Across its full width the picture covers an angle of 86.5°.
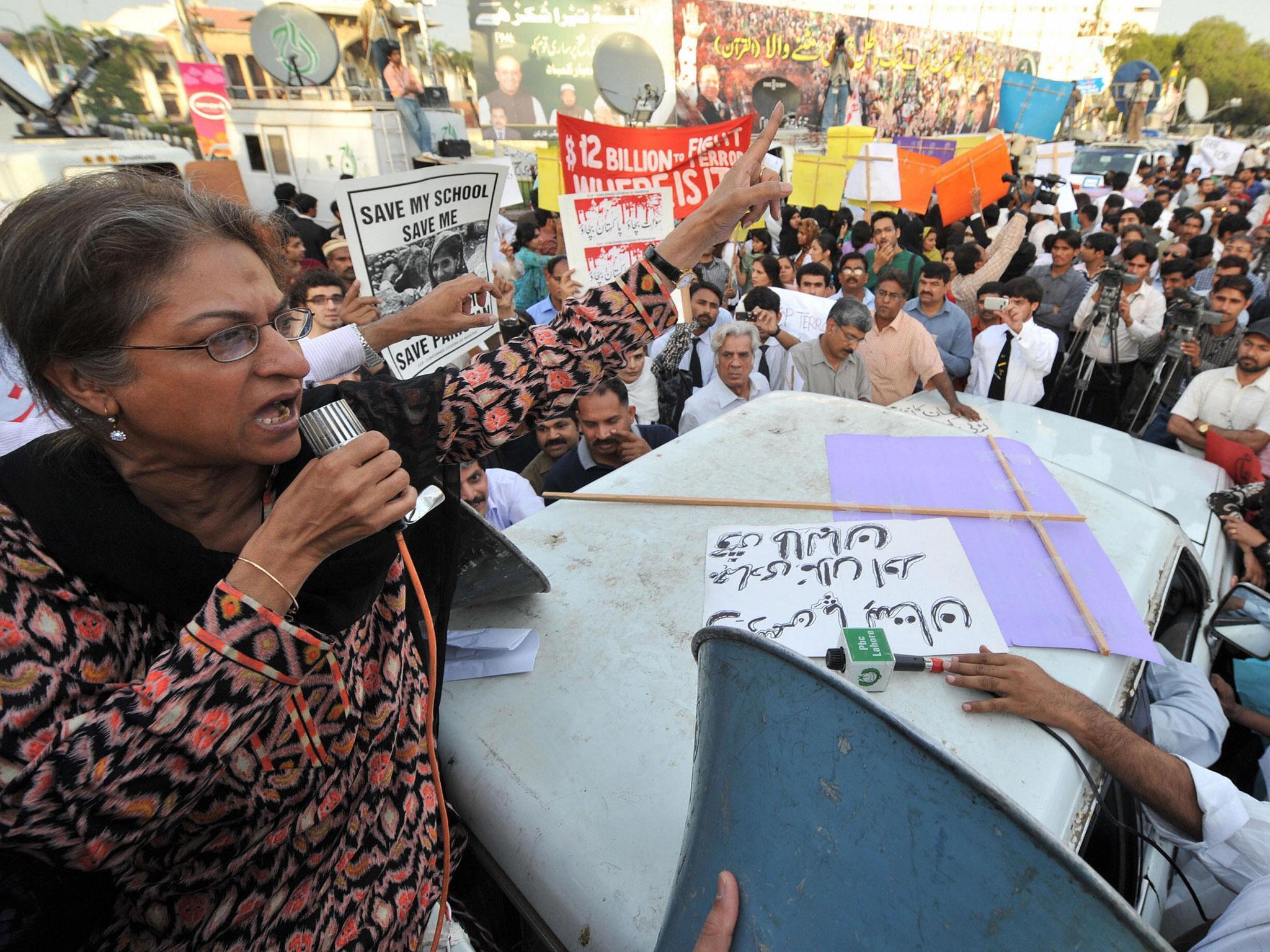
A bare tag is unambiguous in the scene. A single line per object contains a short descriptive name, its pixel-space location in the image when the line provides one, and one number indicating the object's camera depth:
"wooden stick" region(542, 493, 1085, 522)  1.79
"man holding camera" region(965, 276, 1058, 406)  4.69
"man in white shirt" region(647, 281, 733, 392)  4.90
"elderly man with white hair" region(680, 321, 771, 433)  3.94
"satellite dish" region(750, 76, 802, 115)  22.53
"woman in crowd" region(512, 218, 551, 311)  6.93
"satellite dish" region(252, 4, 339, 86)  12.13
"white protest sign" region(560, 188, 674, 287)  3.75
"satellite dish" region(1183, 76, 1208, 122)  30.27
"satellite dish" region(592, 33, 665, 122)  19.48
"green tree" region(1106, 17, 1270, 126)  47.19
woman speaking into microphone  0.72
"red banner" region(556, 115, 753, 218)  3.80
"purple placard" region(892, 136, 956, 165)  12.06
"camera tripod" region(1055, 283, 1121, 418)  5.30
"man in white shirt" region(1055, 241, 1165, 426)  5.55
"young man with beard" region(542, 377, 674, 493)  3.12
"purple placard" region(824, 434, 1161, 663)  1.46
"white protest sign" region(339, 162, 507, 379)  2.62
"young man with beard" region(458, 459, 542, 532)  2.71
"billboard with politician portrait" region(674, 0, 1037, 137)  23.42
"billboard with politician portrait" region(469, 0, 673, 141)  20.83
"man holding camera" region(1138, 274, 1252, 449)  5.00
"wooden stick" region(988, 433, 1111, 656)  1.43
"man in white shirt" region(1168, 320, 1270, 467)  4.00
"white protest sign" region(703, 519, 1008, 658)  1.42
